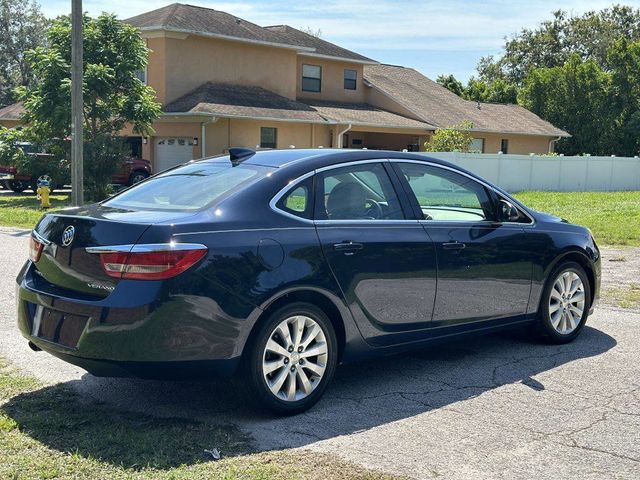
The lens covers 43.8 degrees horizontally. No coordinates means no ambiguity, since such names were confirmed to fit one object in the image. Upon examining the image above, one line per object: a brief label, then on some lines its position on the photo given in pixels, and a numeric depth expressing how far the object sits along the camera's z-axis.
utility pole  14.91
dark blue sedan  4.57
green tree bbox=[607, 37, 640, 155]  46.50
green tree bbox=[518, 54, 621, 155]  46.69
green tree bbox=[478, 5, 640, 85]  74.06
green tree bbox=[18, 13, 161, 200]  23.67
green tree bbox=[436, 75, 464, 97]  55.16
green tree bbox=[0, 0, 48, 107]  61.31
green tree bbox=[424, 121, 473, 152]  31.62
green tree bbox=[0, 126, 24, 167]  24.47
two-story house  29.36
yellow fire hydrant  20.59
